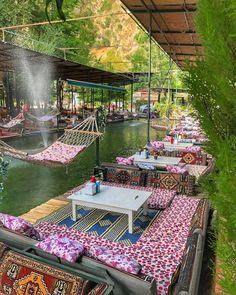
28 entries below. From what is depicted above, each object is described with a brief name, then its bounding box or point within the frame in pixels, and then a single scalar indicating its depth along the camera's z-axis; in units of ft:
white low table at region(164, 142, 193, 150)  23.08
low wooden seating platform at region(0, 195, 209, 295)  6.05
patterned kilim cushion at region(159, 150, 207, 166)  20.86
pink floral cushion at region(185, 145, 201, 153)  21.12
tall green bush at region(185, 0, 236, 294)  1.99
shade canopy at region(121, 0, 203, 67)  15.74
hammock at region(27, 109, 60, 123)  40.70
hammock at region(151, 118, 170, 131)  38.24
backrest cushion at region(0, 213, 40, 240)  7.93
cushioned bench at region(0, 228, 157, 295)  6.06
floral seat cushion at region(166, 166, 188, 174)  15.10
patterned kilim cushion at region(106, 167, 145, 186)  15.80
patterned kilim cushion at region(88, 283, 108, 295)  5.69
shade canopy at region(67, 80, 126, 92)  38.47
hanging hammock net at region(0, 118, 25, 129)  37.00
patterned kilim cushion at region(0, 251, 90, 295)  5.95
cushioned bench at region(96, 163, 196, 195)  14.98
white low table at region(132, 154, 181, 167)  18.24
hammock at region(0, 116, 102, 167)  16.72
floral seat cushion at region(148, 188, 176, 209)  13.48
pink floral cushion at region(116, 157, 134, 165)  16.95
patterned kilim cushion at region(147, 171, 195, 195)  14.92
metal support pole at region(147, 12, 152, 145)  19.20
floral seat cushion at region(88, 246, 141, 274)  6.37
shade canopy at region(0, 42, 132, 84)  28.50
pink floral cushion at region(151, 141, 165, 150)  22.45
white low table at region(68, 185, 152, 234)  11.50
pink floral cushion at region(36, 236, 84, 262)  6.56
